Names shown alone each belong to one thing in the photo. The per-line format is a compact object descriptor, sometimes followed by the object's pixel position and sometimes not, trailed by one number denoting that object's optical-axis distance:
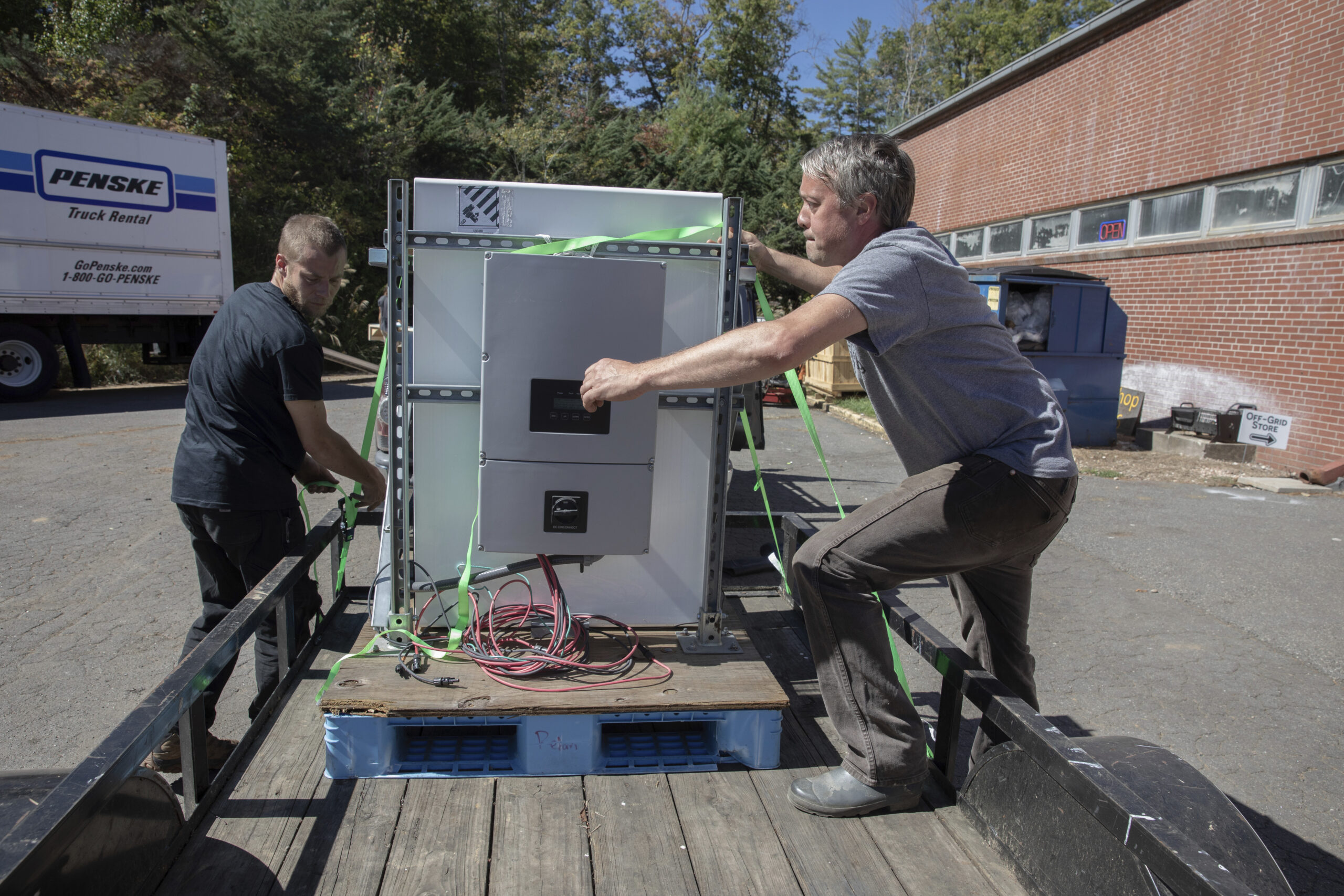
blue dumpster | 10.57
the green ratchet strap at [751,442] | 2.92
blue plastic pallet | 2.26
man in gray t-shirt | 2.10
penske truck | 11.03
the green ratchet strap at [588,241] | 2.57
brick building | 9.30
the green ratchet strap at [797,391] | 2.69
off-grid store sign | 9.70
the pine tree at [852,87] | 40.97
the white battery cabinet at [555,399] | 2.45
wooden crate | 14.42
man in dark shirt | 2.86
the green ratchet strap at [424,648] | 2.56
